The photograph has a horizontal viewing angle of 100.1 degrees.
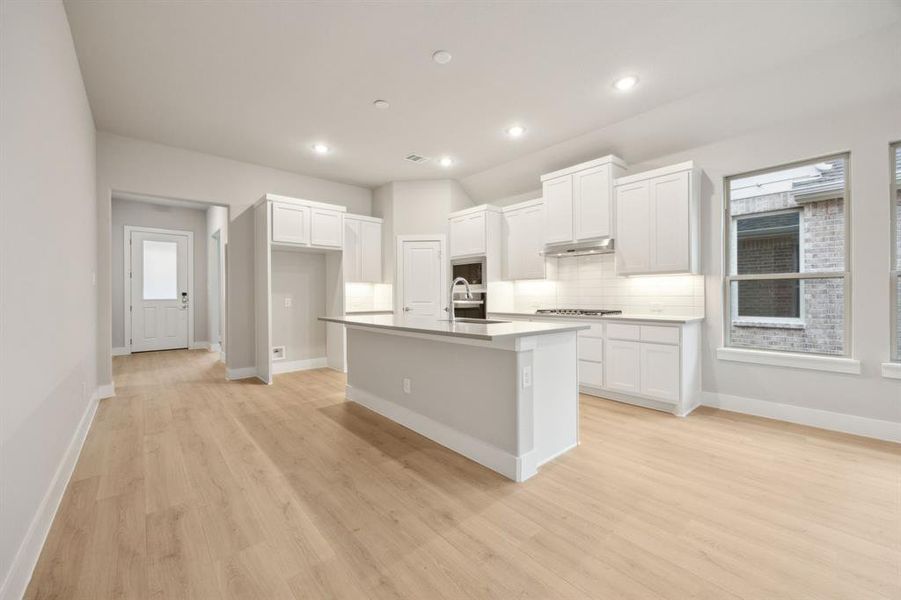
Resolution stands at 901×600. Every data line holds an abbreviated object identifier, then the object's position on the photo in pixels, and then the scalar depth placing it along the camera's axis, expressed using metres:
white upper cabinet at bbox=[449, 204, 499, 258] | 5.57
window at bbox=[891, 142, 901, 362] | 2.99
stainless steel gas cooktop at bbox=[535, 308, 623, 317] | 4.44
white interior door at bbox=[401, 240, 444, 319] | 6.13
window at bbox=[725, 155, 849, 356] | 3.35
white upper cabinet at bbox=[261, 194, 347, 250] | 5.06
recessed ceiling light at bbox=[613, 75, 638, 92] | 3.30
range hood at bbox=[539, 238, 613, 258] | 4.40
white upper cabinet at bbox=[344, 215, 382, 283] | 6.08
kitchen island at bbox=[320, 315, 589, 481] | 2.35
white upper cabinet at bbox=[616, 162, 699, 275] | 3.78
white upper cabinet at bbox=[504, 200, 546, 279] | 5.19
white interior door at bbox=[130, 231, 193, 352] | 7.60
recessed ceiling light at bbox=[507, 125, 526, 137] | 4.31
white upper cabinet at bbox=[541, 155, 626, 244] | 4.31
